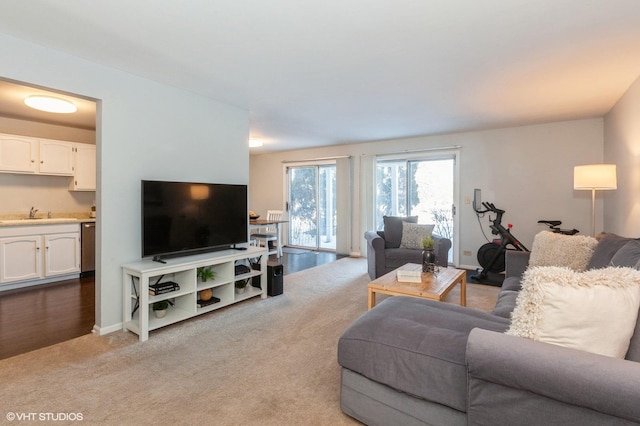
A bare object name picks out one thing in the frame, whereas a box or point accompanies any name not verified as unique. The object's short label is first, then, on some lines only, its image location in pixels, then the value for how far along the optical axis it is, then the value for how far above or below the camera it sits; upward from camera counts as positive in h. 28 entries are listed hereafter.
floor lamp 3.38 +0.38
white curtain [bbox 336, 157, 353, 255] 6.71 +0.18
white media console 2.73 -0.74
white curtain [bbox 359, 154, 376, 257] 6.42 +0.34
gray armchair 4.31 -0.60
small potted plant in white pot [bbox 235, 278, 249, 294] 3.72 -0.88
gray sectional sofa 1.06 -0.65
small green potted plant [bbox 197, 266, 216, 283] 3.35 -0.66
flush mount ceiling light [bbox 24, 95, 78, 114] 3.41 +1.19
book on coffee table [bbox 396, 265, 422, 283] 2.92 -0.60
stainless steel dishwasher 4.72 -0.56
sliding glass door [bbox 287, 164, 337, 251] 7.20 +0.12
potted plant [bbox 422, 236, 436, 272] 3.25 -0.47
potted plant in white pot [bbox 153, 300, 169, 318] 2.95 -0.92
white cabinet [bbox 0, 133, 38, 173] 4.23 +0.78
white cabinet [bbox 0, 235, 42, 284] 3.98 -0.61
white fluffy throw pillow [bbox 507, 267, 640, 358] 1.17 -0.37
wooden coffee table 2.64 -0.66
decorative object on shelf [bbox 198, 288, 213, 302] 3.30 -0.87
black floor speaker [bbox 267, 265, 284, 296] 3.85 -0.83
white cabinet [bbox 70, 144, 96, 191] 4.94 +0.68
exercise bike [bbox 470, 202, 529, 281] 4.55 -0.55
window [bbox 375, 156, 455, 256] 5.77 +0.41
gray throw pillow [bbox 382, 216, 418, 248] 4.72 -0.30
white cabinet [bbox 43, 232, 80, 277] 4.34 -0.60
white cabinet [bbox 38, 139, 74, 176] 4.58 +0.79
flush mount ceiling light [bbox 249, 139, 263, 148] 5.97 +1.30
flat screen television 2.95 -0.06
